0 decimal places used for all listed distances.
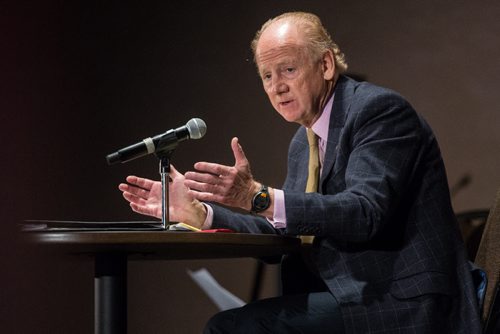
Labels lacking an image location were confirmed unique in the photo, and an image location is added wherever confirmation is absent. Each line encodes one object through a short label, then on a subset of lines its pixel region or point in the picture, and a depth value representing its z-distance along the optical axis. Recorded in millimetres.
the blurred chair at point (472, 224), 6509
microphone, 4980
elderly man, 4990
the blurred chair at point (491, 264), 5121
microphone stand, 5024
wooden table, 4816
